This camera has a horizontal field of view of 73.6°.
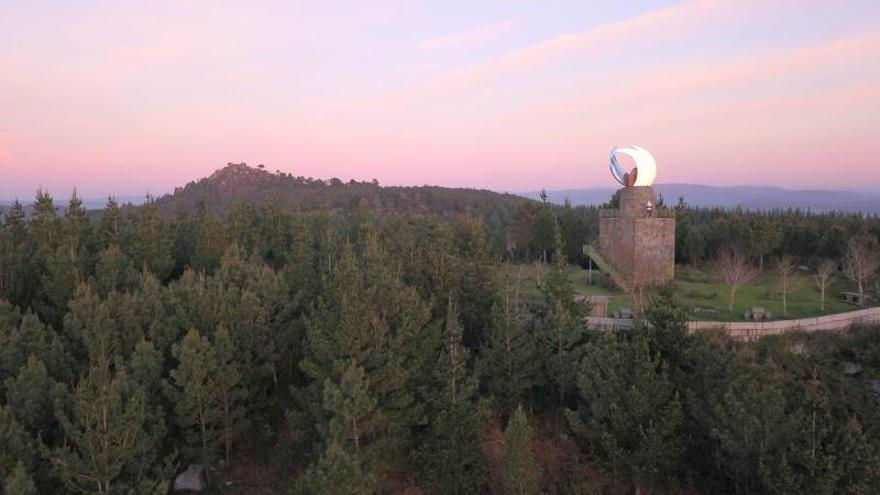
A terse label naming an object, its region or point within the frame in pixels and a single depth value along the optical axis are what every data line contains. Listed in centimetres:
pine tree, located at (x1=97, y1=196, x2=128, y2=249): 2708
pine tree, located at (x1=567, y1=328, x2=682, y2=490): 1509
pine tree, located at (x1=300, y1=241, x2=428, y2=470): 1504
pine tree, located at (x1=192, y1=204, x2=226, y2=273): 2811
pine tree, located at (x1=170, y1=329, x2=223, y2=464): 1536
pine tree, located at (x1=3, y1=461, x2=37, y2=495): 1084
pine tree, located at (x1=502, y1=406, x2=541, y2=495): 1342
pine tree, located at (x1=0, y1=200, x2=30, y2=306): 2247
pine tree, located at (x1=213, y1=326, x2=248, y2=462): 1631
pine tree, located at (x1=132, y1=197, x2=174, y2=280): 2606
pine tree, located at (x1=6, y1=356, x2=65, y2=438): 1362
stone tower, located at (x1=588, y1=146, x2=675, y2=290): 2859
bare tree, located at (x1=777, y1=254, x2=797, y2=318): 2480
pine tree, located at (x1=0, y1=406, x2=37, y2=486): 1208
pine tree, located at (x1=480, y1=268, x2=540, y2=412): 1769
